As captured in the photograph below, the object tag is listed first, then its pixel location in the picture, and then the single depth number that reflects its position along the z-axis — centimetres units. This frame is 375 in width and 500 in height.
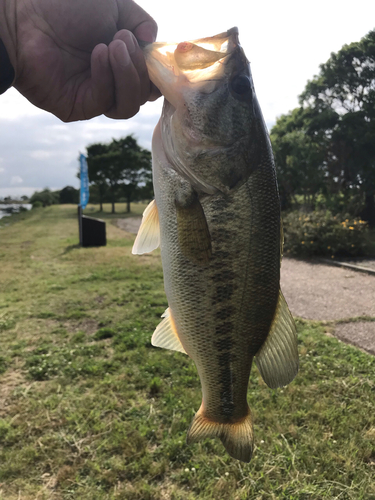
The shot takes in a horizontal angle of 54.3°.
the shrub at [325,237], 1354
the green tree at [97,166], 4356
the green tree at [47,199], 6875
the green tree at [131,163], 4338
